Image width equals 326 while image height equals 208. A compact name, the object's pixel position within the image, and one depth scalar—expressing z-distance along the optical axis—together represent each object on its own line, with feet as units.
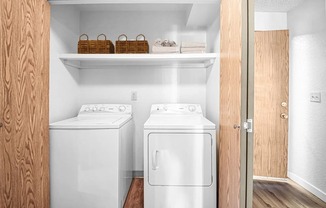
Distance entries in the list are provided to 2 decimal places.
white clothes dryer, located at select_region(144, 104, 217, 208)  7.09
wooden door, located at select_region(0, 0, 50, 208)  4.90
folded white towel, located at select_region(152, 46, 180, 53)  8.99
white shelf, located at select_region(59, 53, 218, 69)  8.57
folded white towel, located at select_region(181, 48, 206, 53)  9.04
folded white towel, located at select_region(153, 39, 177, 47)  9.12
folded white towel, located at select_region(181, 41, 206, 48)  9.03
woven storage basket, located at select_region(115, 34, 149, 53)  9.09
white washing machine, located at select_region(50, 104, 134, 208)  7.07
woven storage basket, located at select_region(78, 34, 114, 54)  9.00
